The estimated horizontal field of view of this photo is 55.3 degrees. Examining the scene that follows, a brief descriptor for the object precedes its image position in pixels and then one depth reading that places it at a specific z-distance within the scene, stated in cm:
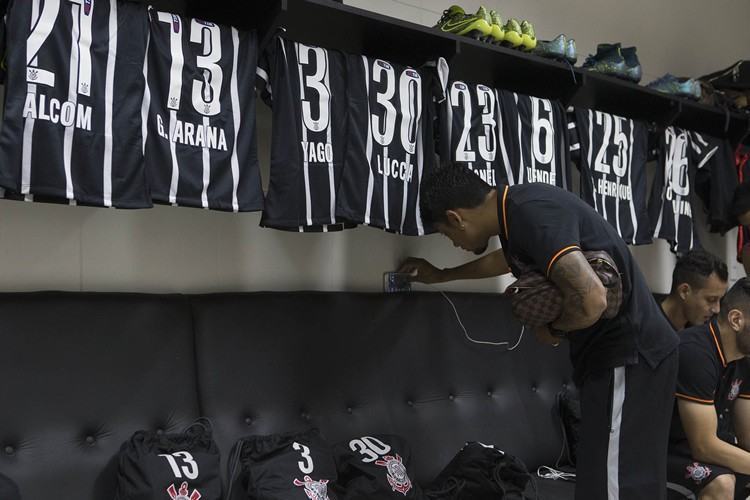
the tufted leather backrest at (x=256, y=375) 201
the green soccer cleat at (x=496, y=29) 292
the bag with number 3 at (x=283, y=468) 208
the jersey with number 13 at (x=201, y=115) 215
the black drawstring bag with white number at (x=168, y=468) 194
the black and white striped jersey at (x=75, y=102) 188
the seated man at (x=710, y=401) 237
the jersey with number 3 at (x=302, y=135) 236
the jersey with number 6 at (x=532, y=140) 305
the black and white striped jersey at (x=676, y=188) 373
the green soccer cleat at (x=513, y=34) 298
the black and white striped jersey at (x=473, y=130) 283
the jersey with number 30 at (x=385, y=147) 255
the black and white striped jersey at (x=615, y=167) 337
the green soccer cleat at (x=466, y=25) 286
